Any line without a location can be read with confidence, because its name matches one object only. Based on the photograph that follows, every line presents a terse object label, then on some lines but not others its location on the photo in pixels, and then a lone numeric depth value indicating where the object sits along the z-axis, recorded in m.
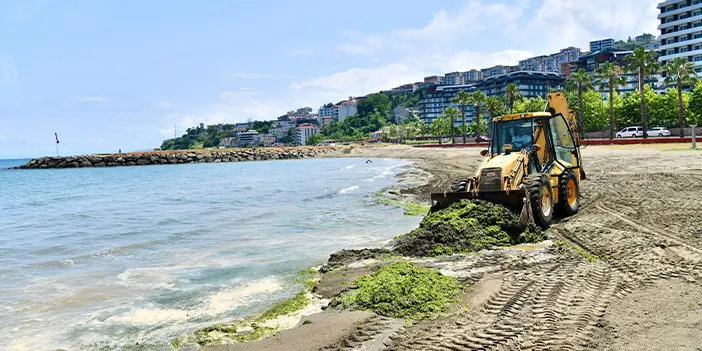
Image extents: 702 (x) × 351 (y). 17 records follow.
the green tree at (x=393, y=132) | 138.38
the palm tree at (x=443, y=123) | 101.19
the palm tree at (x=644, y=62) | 53.06
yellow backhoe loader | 10.45
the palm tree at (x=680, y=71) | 49.27
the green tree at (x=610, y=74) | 53.53
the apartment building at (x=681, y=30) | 96.88
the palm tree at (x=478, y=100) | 85.36
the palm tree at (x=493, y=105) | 82.14
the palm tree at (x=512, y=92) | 74.69
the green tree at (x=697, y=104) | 60.57
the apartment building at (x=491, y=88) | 157.38
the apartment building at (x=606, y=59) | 138.38
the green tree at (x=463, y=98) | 89.38
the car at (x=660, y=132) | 55.72
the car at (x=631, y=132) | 58.03
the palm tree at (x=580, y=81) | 62.27
